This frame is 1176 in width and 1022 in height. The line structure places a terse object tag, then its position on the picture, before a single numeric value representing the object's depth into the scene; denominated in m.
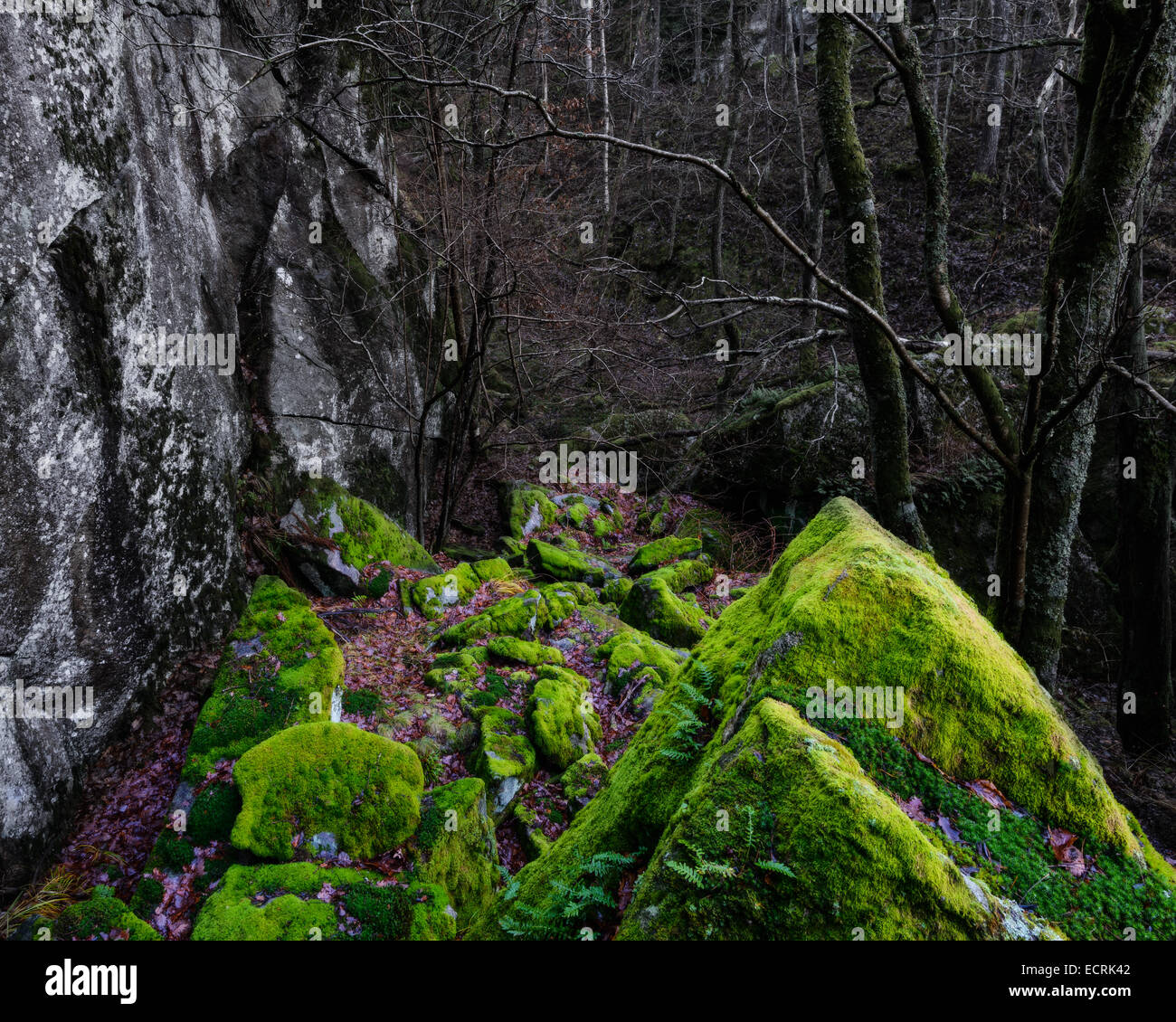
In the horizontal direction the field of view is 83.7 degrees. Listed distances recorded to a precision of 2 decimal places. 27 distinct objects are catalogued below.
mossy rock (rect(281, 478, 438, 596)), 8.16
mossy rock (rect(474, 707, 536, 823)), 5.38
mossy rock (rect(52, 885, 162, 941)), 3.67
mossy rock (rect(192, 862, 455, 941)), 3.80
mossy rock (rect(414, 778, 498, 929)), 4.49
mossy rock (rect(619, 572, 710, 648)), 8.59
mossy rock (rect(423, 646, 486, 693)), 6.52
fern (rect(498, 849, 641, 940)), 2.19
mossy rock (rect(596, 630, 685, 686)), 7.22
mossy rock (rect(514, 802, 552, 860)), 4.94
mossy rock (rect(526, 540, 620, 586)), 10.39
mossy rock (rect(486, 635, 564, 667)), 7.05
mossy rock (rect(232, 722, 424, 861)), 4.46
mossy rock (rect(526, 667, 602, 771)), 5.92
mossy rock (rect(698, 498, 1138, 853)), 2.24
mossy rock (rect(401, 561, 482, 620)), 8.21
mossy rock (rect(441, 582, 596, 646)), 7.43
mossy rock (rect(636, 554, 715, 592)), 10.01
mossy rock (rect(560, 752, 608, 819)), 5.39
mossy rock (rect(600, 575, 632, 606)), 9.68
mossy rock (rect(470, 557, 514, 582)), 9.47
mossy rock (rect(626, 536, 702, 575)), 11.24
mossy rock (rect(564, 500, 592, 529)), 13.11
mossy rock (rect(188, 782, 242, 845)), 4.59
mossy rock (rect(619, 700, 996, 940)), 1.73
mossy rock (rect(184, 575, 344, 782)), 5.24
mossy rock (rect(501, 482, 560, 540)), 12.27
